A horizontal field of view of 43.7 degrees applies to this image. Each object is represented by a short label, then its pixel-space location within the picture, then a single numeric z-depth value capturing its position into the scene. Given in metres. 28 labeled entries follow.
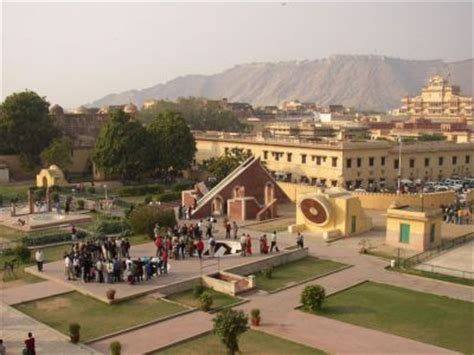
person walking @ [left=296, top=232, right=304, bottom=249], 30.42
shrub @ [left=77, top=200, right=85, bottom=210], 43.84
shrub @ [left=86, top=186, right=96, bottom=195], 51.17
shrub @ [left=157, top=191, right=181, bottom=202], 47.50
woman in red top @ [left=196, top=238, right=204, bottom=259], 28.33
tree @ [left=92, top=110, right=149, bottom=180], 54.50
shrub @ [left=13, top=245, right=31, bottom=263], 28.20
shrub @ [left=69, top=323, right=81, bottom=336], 18.33
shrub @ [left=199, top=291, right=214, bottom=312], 21.44
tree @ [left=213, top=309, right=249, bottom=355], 17.20
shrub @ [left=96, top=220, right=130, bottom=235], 34.38
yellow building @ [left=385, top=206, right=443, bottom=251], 31.86
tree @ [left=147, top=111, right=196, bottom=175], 57.06
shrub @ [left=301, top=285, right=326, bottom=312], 21.53
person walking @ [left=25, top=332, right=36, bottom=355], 16.81
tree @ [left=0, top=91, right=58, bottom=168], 62.06
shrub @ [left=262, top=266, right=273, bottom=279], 26.27
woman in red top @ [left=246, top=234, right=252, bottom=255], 29.10
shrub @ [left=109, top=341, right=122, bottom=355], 16.66
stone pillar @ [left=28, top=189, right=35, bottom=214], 41.91
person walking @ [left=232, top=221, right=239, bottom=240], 33.09
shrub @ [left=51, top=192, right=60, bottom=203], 47.11
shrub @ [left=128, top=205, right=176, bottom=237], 32.69
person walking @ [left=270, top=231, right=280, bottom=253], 29.86
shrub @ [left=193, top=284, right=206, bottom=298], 23.08
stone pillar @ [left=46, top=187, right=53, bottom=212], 43.00
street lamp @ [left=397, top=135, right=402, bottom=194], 55.62
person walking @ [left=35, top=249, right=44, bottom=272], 25.90
